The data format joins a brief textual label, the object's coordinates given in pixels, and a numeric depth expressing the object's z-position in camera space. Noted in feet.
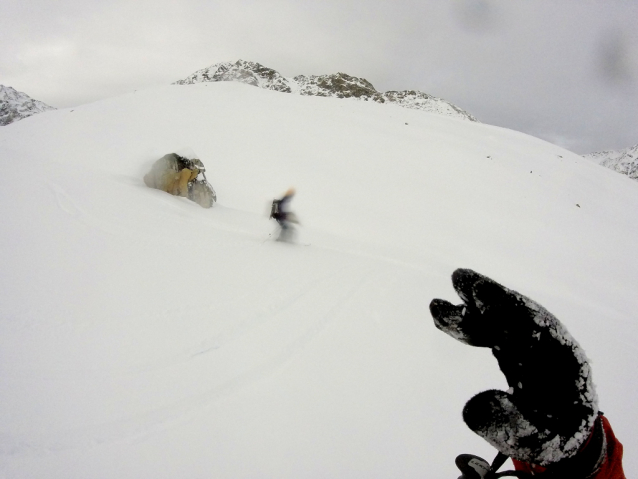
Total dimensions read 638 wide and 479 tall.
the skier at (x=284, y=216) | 22.79
